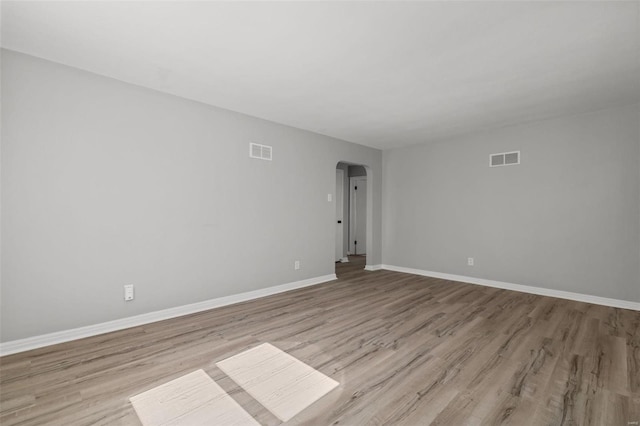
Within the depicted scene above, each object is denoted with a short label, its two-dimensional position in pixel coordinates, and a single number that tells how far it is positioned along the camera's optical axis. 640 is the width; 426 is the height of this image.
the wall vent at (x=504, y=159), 4.43
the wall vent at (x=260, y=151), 3.96
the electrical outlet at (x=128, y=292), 2.92
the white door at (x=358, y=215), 7.65
